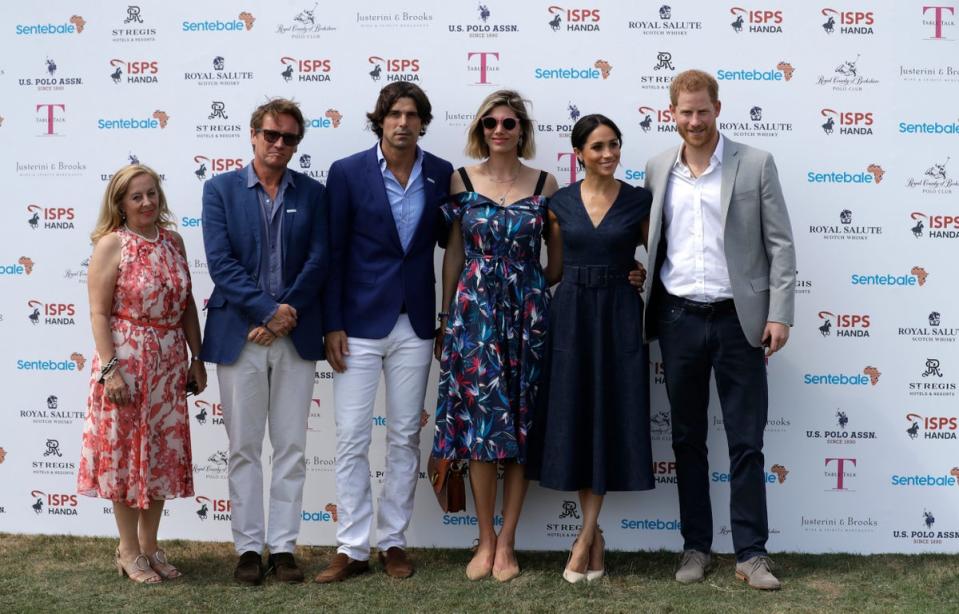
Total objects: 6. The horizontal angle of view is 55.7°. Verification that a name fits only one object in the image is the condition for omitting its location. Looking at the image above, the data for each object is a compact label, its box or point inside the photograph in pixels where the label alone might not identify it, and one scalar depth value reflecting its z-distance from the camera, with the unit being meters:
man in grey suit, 3.68
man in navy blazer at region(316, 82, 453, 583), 3.83
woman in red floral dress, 3.64
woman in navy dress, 3.75
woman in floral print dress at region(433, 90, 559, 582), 3.76
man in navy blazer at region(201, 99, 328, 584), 3.70
